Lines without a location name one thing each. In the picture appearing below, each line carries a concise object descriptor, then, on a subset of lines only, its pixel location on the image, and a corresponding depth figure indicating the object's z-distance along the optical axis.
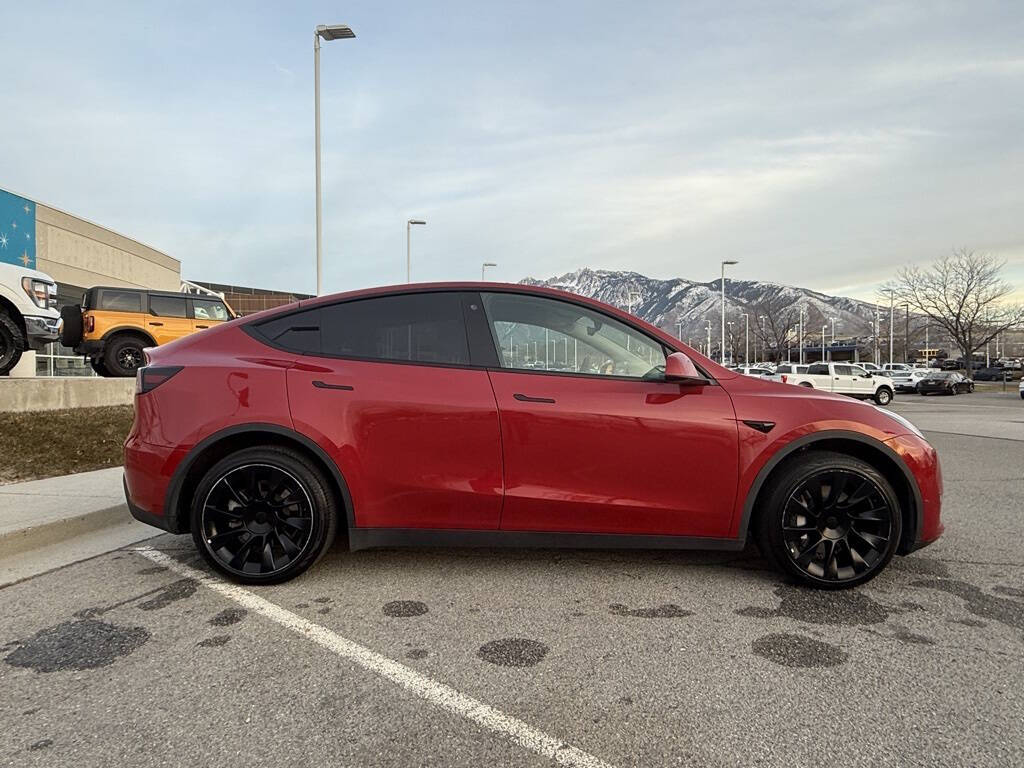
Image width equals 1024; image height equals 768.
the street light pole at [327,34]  13.22
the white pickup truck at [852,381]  27.33
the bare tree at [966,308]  42.38
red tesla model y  3.21
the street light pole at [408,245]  28.30
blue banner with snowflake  21.19
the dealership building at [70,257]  17.08
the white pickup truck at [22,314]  8.31
